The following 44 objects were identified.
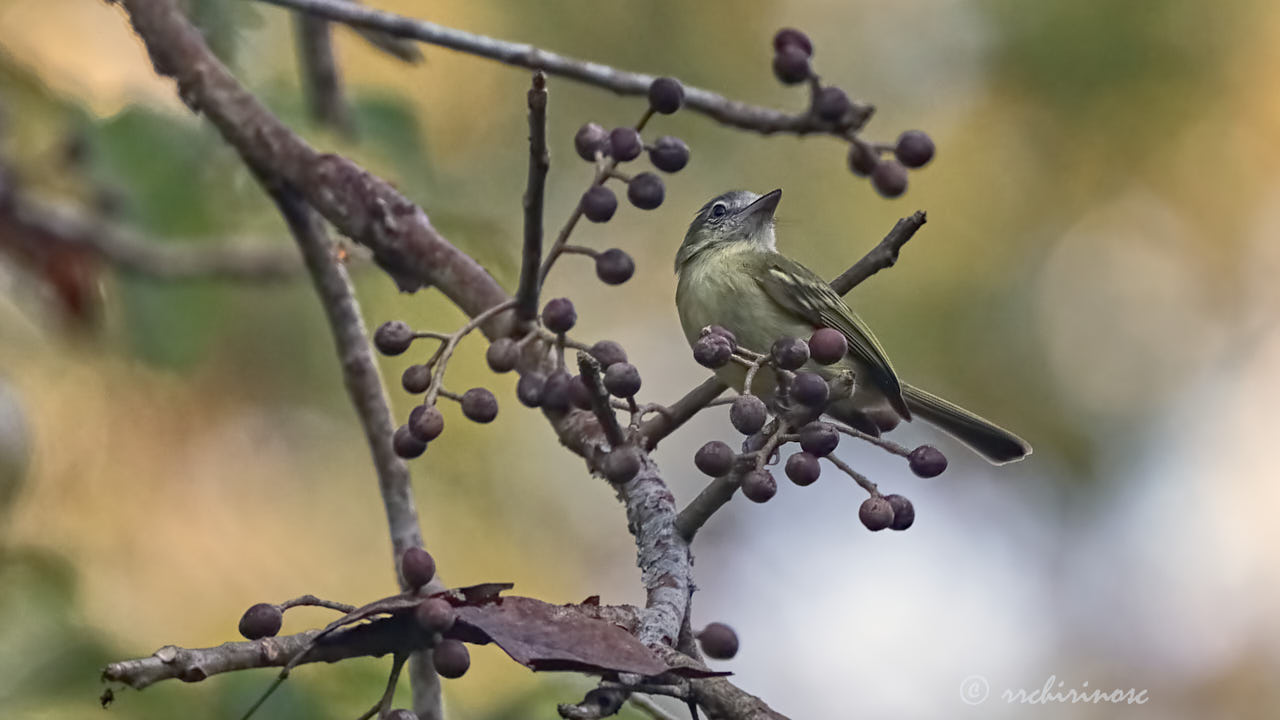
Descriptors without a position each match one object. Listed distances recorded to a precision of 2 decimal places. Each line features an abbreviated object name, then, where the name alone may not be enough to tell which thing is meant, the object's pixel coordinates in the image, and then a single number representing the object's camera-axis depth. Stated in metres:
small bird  7.48
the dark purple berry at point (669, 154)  5.18
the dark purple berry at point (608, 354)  4.74
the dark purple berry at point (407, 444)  4.82
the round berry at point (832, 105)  5.34
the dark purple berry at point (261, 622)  3.71
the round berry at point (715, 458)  4.33
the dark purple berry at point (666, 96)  4.97
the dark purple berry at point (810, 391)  4.27
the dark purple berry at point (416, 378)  5.04
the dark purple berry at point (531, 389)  5.11
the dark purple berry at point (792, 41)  5.39
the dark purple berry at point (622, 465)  4.47
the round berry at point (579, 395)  4.58
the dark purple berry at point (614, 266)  5.38
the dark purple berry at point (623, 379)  4.41
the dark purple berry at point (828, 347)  4.77
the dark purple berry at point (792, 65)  5.35
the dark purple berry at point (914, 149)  5.48
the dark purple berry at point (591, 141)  5.00
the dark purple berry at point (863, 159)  5.54
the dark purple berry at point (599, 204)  4.95
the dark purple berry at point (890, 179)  5.49
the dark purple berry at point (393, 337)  5.18
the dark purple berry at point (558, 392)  4.84
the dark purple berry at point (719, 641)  4.68
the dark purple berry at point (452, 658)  3.48
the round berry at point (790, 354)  4.53
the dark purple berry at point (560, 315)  5.00
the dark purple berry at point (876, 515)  4.54
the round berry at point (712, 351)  4.59
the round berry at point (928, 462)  4.96
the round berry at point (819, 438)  4.41
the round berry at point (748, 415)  4.38
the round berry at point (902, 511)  4.74
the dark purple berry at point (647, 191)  5.07
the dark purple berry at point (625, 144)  4.86
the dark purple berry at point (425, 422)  4.76
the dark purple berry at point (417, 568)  3.99
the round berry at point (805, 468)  4.46
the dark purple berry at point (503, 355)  5.11
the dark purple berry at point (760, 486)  4.14
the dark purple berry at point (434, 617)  3.37
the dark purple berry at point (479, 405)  5.01
